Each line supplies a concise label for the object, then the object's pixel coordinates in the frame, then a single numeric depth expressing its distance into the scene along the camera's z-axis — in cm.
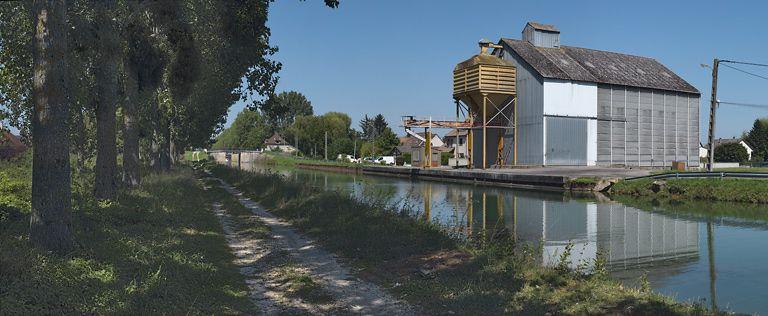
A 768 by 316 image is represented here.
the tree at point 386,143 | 10188
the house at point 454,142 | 10078
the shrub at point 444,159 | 8658
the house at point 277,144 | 14911
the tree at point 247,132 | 14112
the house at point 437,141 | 13359
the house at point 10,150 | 3110
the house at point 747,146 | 8902
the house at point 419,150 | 7319
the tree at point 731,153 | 7725
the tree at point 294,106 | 17812
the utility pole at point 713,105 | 3947
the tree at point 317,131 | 12469
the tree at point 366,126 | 15476
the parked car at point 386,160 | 9260
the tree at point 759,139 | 8409
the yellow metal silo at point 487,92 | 5438
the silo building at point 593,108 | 5247
